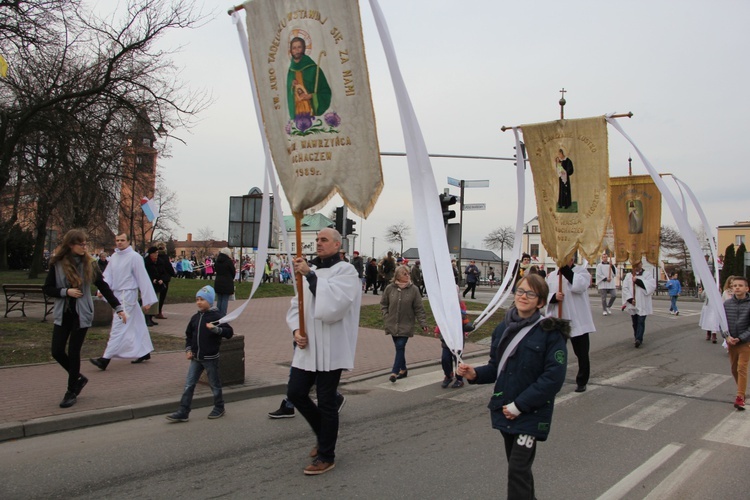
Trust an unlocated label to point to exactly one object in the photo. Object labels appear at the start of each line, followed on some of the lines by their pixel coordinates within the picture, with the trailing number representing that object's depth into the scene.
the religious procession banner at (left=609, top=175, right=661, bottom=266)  10.51
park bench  12.61
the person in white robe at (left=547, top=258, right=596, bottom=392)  7.83
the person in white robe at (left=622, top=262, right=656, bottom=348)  12.59
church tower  17.61
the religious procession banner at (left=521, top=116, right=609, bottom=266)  8.48
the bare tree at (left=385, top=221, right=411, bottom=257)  84.67
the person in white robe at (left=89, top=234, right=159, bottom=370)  8.24
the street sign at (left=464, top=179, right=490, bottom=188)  16.53
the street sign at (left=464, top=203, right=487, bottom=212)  16.27
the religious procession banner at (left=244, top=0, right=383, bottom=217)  4.74
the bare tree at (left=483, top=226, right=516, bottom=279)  85.50
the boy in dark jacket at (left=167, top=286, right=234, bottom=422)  6.00
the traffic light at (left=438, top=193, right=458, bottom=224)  13.99
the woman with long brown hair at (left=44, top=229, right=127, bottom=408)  6.24
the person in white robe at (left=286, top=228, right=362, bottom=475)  4.50
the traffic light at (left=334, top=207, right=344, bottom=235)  16.79
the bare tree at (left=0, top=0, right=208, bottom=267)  13.59
